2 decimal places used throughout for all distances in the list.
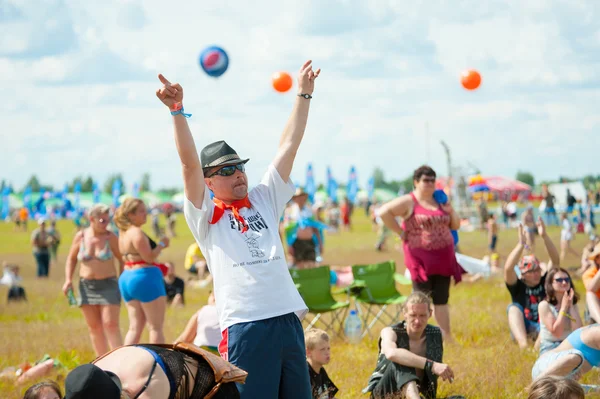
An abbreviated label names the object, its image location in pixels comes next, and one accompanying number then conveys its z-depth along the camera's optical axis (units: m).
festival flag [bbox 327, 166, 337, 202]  57.62
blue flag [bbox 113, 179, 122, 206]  67.38
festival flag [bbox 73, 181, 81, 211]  67.56
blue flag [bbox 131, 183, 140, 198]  67.75
